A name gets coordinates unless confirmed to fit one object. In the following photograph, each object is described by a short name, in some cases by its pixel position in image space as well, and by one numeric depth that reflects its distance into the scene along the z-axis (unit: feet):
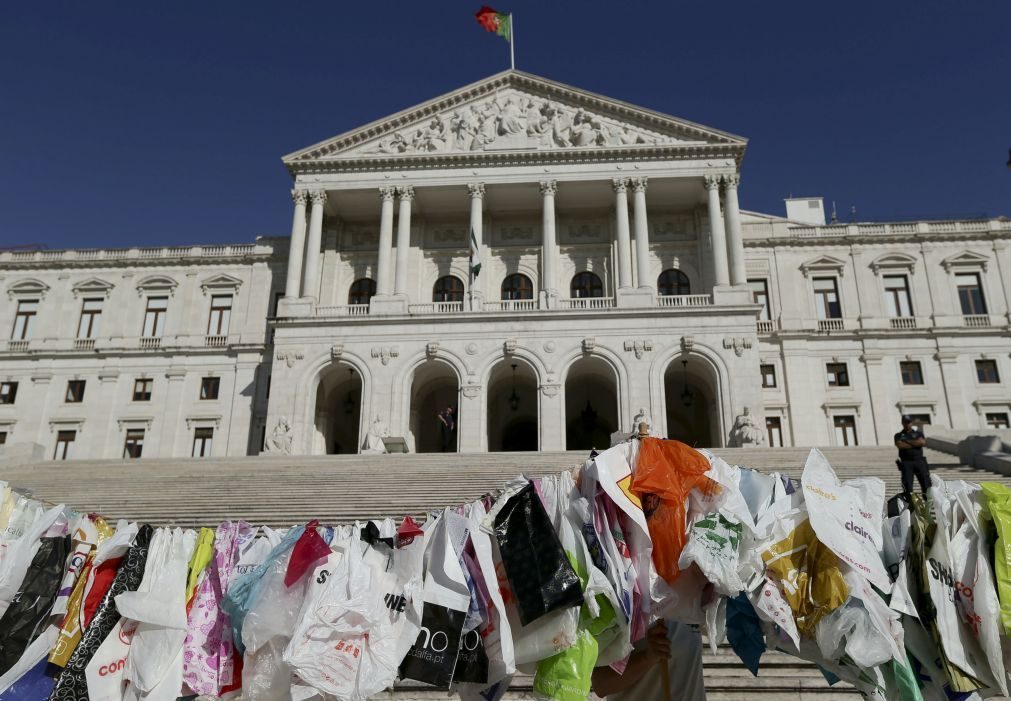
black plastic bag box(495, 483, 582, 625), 15.92
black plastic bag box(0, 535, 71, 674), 17.56
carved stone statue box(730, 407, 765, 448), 92.17
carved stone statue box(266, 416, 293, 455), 96.32
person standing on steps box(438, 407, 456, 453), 103.08
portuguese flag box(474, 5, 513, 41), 122.83
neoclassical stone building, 104.53
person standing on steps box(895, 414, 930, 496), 39.37
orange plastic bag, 16.53
